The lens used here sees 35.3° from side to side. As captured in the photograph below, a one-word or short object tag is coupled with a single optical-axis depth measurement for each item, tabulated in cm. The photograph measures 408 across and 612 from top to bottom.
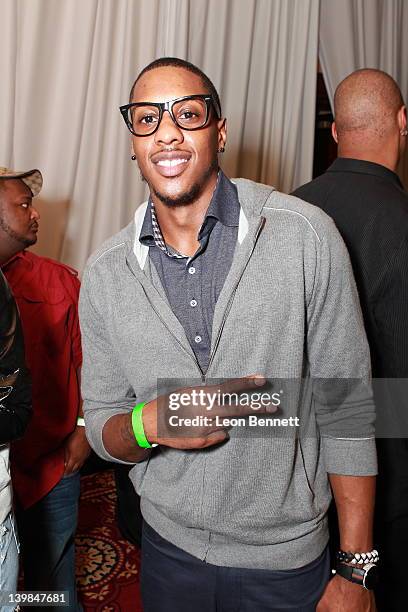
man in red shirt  186
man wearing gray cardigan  113
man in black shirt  160
